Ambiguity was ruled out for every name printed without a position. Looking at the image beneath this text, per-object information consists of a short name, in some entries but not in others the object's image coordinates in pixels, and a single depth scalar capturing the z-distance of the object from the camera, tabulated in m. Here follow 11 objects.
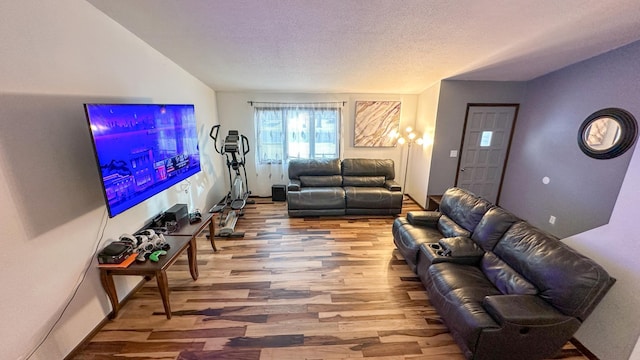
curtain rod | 4.96
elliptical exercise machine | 3.80
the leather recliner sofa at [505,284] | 1.61
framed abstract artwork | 5.09
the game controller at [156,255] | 2.04
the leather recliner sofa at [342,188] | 4.29
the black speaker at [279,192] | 5.06
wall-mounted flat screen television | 1.79
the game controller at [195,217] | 2.82
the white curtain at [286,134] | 5.02
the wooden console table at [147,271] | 1.96
